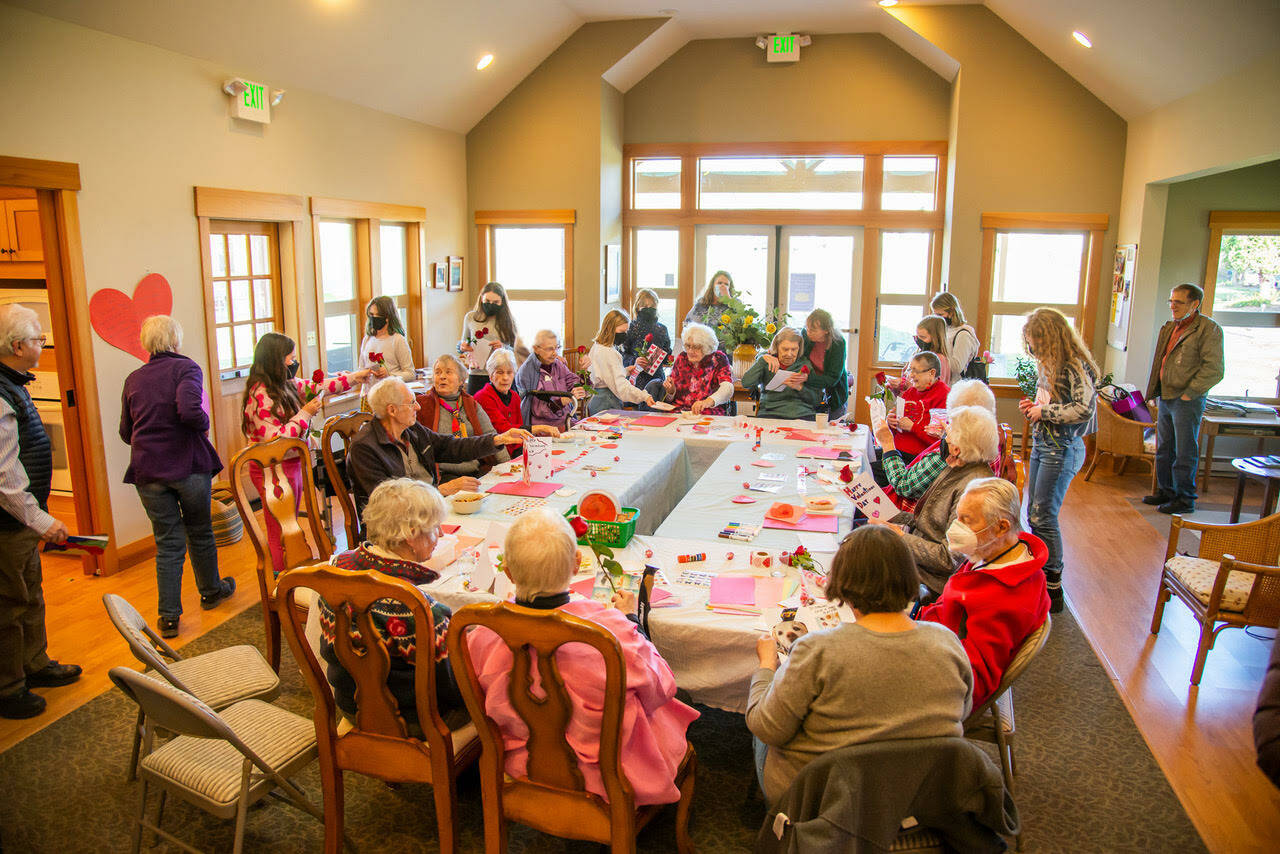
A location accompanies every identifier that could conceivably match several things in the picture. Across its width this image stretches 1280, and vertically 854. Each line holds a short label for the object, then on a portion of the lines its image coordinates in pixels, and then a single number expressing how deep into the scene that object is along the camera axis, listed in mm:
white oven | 5438
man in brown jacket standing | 6117
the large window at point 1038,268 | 7898
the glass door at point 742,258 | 9078
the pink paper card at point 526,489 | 3918
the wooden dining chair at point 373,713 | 2227
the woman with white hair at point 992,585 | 2512
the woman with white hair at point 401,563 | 2391
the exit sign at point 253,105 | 5516
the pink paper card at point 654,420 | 5743
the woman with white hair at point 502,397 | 5133
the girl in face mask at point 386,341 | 6527
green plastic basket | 3238
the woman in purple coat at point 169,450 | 4090
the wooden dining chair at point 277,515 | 3420
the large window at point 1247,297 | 7414
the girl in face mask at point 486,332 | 7027
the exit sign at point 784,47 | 8320
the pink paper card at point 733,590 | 2836
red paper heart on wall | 4711
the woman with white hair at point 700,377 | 6047
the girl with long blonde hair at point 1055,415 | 4375
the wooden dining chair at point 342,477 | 3828
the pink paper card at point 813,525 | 3500
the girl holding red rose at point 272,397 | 4602
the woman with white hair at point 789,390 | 5758
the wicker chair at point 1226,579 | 3582
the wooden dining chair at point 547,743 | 2031
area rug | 2797
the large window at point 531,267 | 8766
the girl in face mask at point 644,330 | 7090
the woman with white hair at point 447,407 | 4660
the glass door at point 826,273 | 8906
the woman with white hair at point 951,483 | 3217
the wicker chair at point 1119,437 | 6781
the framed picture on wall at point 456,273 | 8547
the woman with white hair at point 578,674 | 2150
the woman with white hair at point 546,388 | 5602
